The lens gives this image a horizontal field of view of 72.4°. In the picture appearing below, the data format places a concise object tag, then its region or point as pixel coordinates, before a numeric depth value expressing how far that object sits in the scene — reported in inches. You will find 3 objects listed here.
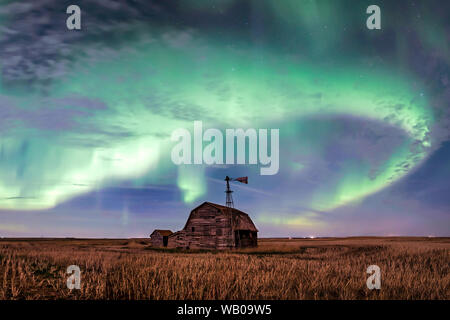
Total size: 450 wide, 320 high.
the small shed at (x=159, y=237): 2365.9
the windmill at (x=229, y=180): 1615.4
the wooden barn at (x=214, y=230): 1686.8
